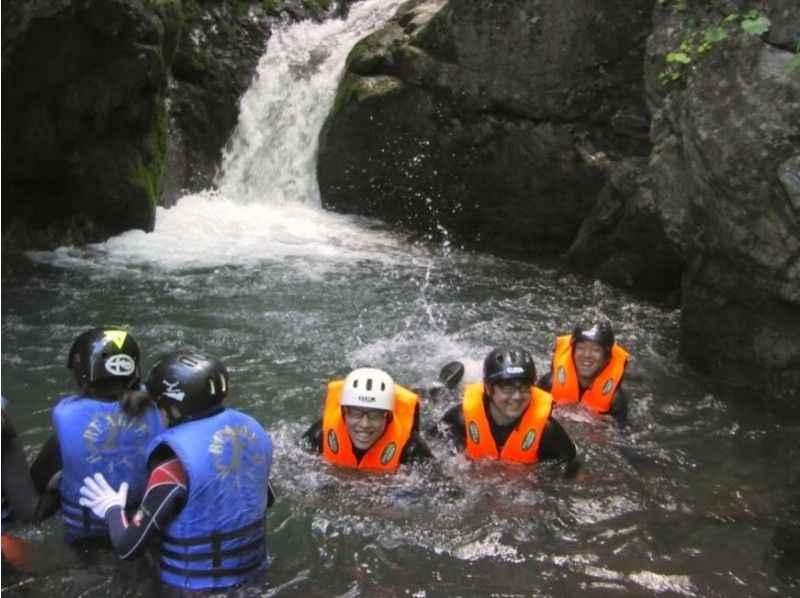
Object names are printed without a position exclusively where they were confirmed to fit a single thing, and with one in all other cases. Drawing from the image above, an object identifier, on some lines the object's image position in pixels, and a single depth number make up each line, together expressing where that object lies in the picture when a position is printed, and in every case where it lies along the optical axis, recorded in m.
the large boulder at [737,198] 7.21
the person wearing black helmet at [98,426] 4.04
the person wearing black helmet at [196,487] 3.73
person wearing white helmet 5.48
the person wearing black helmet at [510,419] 5.70
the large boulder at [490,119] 13.39
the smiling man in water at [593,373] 6.96
